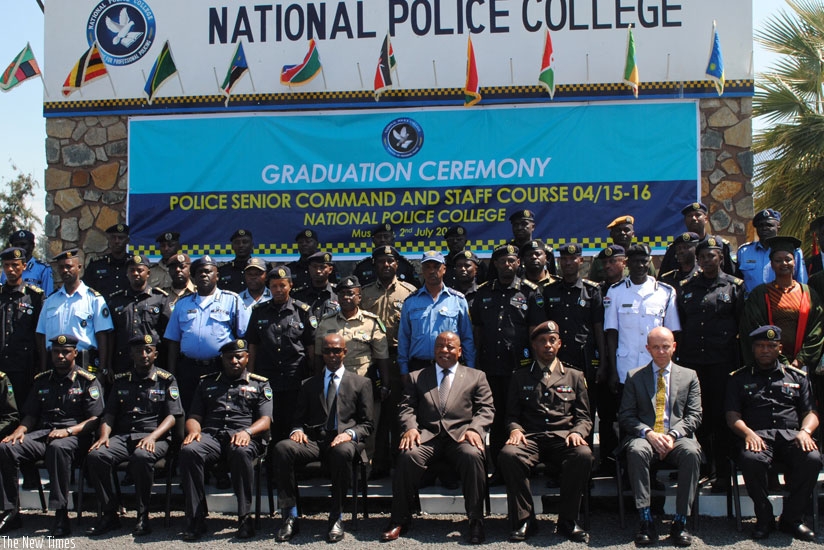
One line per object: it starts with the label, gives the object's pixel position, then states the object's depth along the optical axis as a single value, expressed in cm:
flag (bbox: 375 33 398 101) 769
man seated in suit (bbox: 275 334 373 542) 547
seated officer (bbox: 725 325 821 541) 509
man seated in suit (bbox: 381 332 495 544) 530
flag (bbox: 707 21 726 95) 745
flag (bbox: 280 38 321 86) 800
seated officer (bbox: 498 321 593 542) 518
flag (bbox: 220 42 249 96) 806
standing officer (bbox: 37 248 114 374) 659
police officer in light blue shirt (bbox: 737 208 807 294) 647
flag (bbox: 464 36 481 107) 763
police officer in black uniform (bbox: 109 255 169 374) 666
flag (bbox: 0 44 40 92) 827
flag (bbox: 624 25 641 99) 749
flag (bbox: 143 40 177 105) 806
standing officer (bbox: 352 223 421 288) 717
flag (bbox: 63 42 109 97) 830
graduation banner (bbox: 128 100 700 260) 779
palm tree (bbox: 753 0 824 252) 982
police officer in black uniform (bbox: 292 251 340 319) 649
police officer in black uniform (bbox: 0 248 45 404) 667
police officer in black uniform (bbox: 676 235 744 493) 579
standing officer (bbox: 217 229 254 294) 741
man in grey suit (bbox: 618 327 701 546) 509
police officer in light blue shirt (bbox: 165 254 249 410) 634
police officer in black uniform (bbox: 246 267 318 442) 620
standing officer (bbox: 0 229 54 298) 741
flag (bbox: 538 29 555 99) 750
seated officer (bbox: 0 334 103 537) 570
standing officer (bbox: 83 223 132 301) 741
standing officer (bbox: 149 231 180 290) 766
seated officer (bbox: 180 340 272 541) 546
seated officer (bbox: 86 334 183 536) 556
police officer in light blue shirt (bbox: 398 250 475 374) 609
